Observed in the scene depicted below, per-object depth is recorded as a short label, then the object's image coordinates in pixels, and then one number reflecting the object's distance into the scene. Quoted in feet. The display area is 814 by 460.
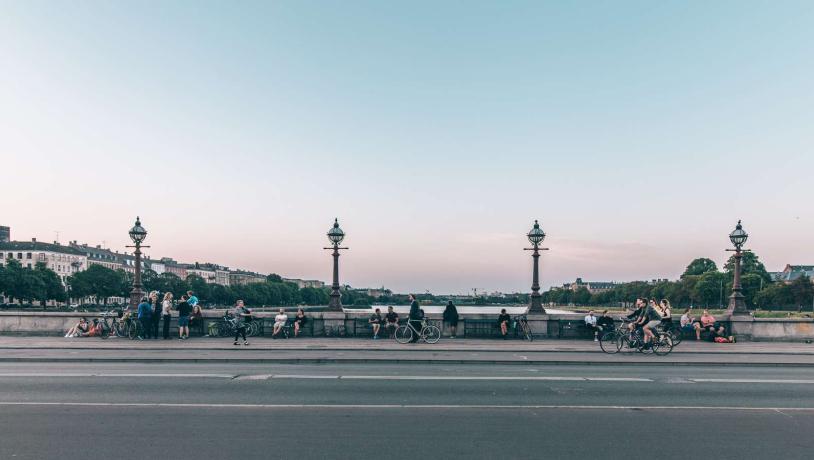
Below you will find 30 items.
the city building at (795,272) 592.60
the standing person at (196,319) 77.30
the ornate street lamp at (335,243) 82.48
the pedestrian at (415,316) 72.18
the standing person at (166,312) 74.49
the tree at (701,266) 548.31
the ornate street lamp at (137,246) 83.92
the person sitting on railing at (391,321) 77.25
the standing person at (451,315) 78.84
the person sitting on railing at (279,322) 76.80
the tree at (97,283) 459.32
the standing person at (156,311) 74.16
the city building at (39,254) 526.98
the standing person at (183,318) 74.75
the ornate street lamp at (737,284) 80.94
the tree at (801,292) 404.36
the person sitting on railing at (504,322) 77.97
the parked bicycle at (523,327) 78.07
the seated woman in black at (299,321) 78.18
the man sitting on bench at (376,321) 77.87
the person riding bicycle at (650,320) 61.11
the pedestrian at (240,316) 67.87
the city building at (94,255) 614.50
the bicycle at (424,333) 72.69
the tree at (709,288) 435.94
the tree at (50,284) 411.29
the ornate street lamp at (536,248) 81.82
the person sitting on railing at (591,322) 77.47
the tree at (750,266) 445.70
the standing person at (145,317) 73.36
